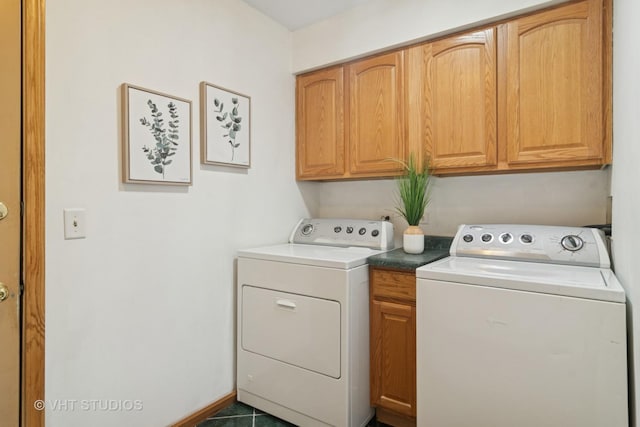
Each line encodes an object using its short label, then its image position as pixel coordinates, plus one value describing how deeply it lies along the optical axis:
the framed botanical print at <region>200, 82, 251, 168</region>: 1.89
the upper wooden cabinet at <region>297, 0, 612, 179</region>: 1.61
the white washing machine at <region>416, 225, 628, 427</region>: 1.20
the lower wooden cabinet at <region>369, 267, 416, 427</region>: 1.70
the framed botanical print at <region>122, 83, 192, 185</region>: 1.56
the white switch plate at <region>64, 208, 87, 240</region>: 1.39
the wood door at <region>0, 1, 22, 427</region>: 1.25
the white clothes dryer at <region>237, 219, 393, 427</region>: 1.70
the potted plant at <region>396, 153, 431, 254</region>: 1.99
